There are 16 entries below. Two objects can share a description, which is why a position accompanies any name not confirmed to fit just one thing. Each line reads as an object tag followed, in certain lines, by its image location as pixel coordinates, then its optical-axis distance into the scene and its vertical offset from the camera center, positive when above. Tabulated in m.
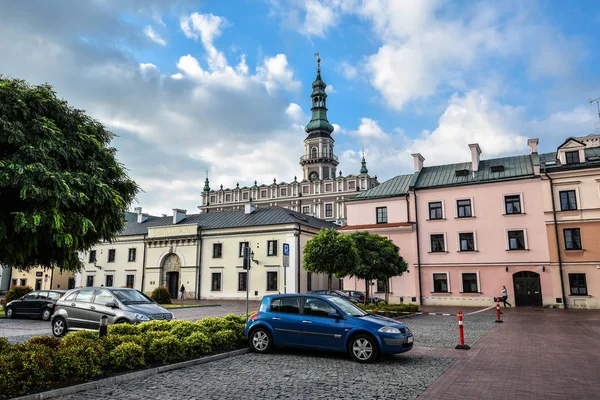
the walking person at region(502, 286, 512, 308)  30.86 -1.25
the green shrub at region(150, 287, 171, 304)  31.36 -1.09
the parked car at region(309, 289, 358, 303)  29.35 -1.16
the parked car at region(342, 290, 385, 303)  30.80 -1.12
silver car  13.60 -0.90
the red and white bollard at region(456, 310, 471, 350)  12.35 -1.82
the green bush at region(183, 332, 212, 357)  10.35 -1.53
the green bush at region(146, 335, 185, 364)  9.52 -1.53
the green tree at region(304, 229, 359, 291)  23.00 +1.31
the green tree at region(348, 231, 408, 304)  25.88 +1.31
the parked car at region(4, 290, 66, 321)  20.63 -1.12
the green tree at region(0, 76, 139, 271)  7.25 +1.72
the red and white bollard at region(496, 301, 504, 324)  20.17 -1.89
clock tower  85.50 +26.89
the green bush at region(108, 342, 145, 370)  8.64 -1.50
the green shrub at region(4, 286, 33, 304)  28.08 -0.73
